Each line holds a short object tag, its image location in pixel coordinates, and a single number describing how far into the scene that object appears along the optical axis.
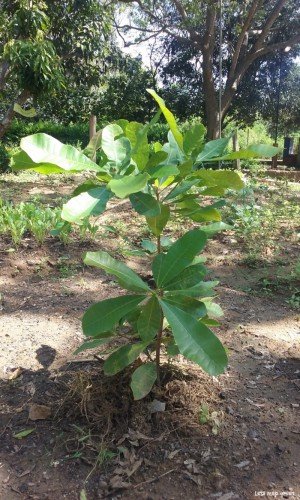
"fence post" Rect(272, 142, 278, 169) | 11.42
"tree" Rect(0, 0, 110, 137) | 6.03
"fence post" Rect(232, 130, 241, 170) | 8.34
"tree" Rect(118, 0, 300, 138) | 10.80
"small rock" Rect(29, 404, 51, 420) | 1.60
